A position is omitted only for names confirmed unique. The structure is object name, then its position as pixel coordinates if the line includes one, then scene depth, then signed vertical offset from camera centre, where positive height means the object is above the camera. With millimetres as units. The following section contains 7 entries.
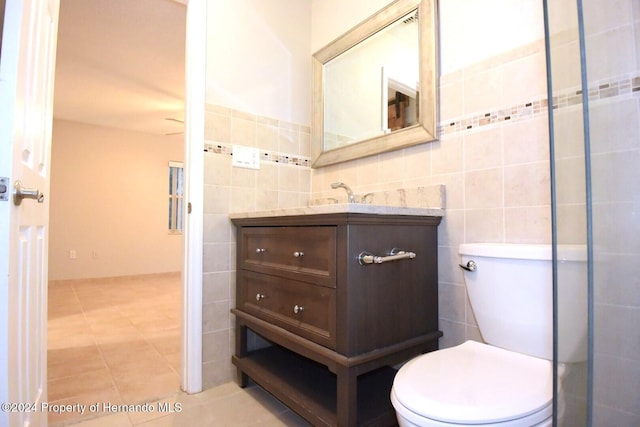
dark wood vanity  1062 -305
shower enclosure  661 +48
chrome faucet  1585 +164
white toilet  685 -406
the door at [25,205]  732 +51
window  5676 +479
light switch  1765 +374
